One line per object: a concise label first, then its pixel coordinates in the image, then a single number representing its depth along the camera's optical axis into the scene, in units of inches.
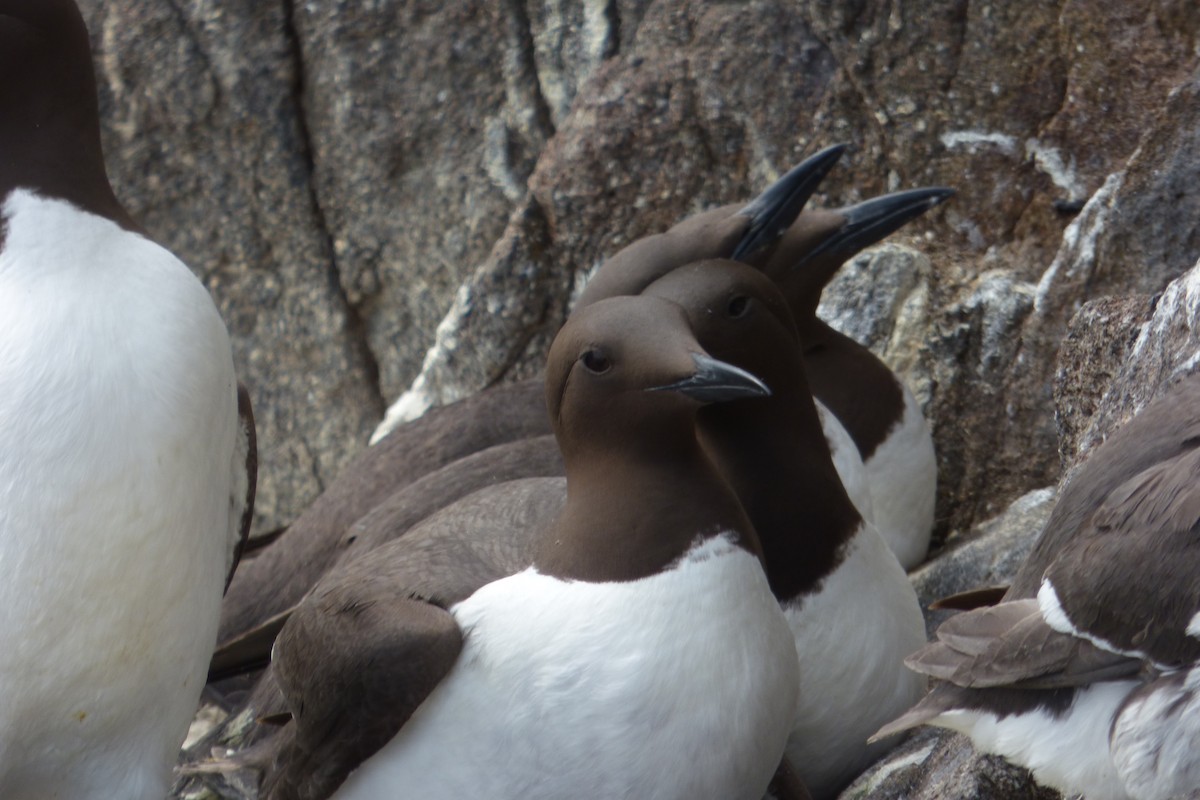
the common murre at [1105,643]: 236.2
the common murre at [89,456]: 298.5
